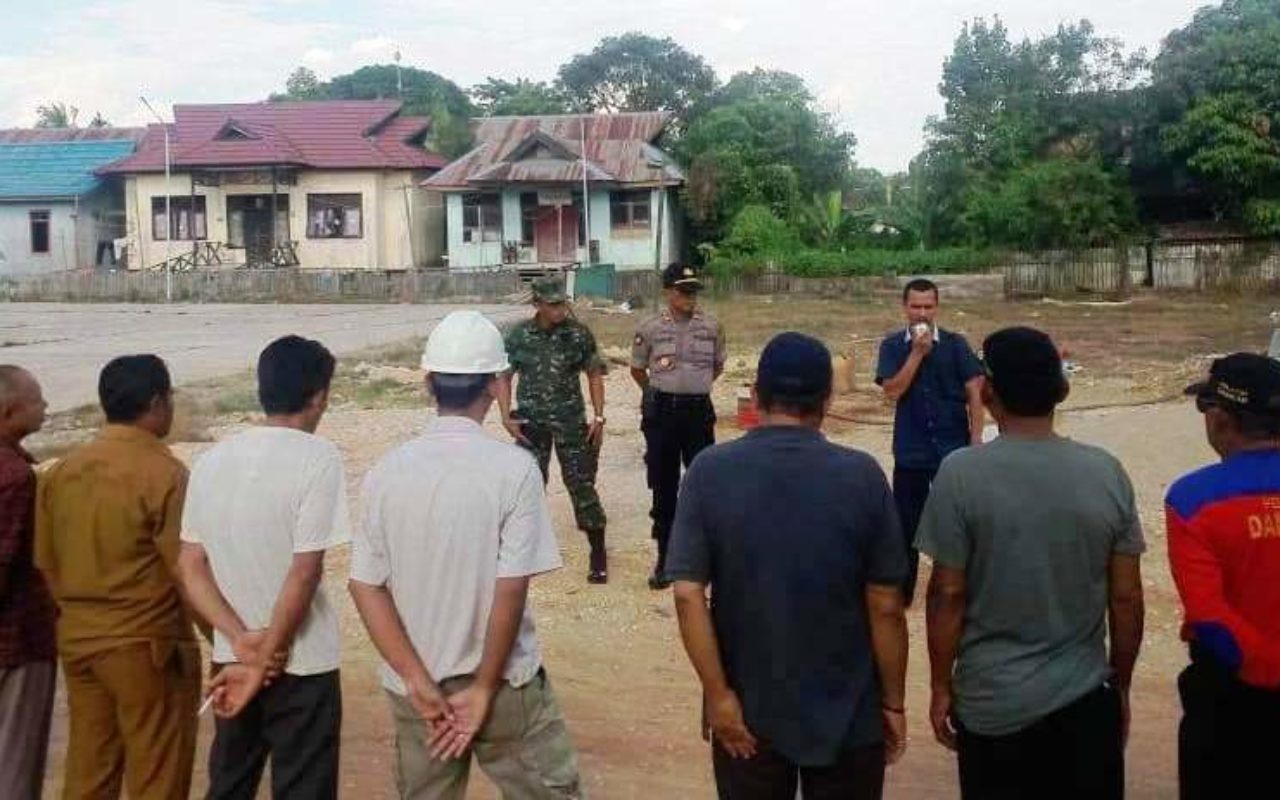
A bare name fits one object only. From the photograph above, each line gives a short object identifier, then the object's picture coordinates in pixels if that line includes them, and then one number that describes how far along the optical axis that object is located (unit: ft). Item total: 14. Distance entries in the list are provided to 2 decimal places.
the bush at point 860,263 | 122.62
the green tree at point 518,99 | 191.62
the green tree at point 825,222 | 137.59
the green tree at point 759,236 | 133.59
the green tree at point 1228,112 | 112.06
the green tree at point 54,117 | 233.35
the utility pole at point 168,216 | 153.38
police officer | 25.30
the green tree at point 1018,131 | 122.21
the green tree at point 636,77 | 194.70
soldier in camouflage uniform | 25.61
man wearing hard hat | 10.99
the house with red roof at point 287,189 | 155.84
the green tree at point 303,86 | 243.19
